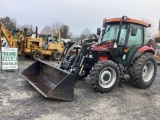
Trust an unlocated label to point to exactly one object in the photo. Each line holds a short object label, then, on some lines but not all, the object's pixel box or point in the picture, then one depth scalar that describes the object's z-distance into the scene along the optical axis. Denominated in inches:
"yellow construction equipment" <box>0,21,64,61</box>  323.6
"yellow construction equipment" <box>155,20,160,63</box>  355.5
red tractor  144.0
